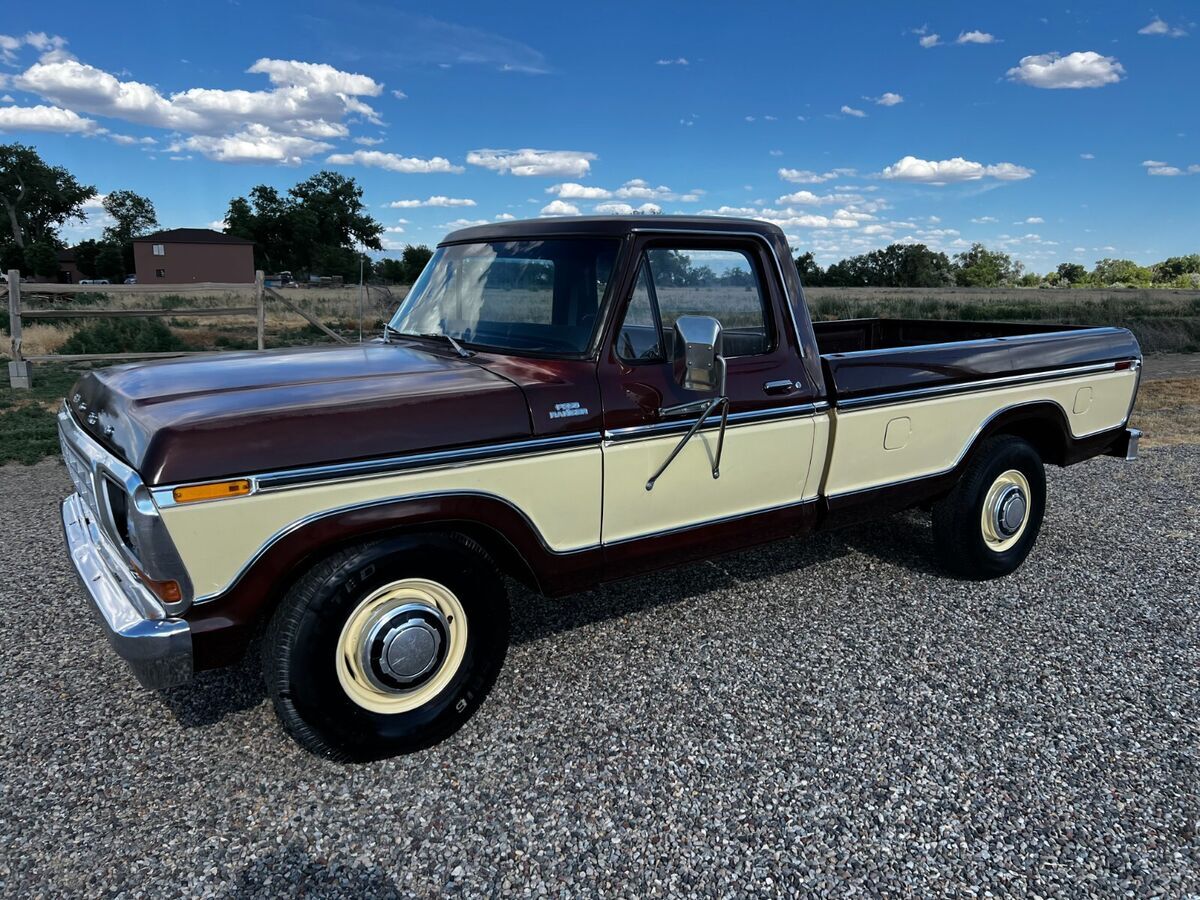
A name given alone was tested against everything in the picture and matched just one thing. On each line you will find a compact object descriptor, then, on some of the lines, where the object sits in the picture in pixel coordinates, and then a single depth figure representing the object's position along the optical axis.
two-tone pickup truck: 2.56
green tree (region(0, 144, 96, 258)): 71.69
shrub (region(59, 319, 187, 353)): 14.57
